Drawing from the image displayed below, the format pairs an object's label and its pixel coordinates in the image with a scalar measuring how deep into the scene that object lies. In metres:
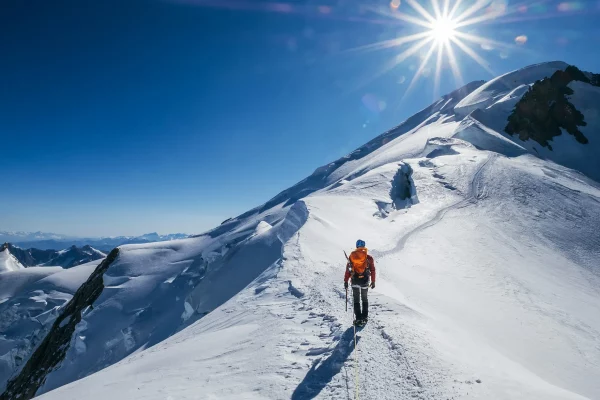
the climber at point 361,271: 8.75
